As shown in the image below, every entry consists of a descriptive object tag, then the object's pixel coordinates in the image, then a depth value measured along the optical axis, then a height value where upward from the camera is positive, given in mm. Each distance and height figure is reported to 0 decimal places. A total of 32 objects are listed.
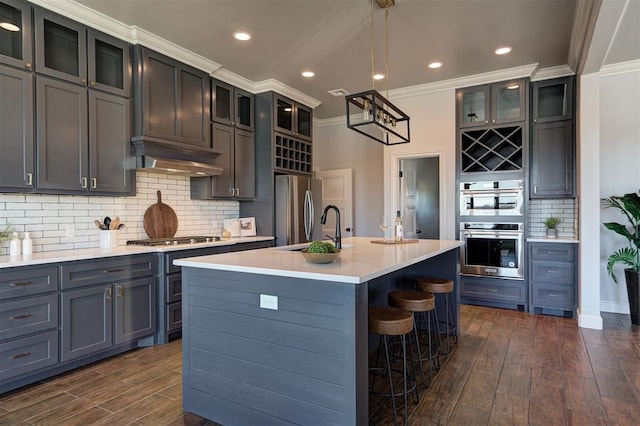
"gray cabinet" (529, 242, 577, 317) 4367 -778
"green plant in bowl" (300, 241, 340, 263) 2078 -219
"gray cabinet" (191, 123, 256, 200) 4547 +572
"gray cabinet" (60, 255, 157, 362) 2859 -720
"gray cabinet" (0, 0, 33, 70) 2812 +1346
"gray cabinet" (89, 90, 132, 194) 3316 +644
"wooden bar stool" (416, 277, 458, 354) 3232 -820
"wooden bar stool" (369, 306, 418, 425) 2217 -653
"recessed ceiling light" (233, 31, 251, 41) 3674 +1729
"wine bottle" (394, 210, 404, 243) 3639 -179
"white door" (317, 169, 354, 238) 6570 +305
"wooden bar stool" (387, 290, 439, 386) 2746 -659
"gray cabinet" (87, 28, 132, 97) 3316 +1379
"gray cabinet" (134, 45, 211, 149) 3656 +1175
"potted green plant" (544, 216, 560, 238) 4766 -201
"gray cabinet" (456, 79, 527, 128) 4711 +1372
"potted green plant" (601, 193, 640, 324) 3965 -473
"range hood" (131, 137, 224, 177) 3623 +585
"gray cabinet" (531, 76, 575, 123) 4598 +1376
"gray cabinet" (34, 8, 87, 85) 2967 +1379
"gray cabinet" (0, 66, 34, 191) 2750 +631
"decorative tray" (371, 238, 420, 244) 3525 -275
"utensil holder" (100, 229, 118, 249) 3471 -220
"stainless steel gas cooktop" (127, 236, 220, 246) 3686 -271
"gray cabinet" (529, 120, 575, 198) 4551 +616
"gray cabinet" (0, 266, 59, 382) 2521 -723
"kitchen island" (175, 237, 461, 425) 1793 -643
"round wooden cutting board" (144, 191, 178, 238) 4074 -71
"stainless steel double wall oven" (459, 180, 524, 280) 4656 -208
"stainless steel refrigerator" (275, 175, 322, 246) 5027 +29
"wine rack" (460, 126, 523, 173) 4738 +790
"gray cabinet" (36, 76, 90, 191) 2973 +642
